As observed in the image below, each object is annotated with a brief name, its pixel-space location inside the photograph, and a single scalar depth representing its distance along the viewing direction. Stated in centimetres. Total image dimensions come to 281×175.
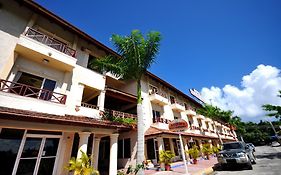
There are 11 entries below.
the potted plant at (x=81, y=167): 785
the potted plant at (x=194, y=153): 1667
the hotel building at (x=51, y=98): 823
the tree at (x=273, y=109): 1834
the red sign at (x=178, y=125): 1089
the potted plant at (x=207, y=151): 2068
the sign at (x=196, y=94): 2967
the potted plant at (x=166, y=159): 1338
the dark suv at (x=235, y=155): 1148
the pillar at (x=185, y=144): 2042
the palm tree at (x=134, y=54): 1173
